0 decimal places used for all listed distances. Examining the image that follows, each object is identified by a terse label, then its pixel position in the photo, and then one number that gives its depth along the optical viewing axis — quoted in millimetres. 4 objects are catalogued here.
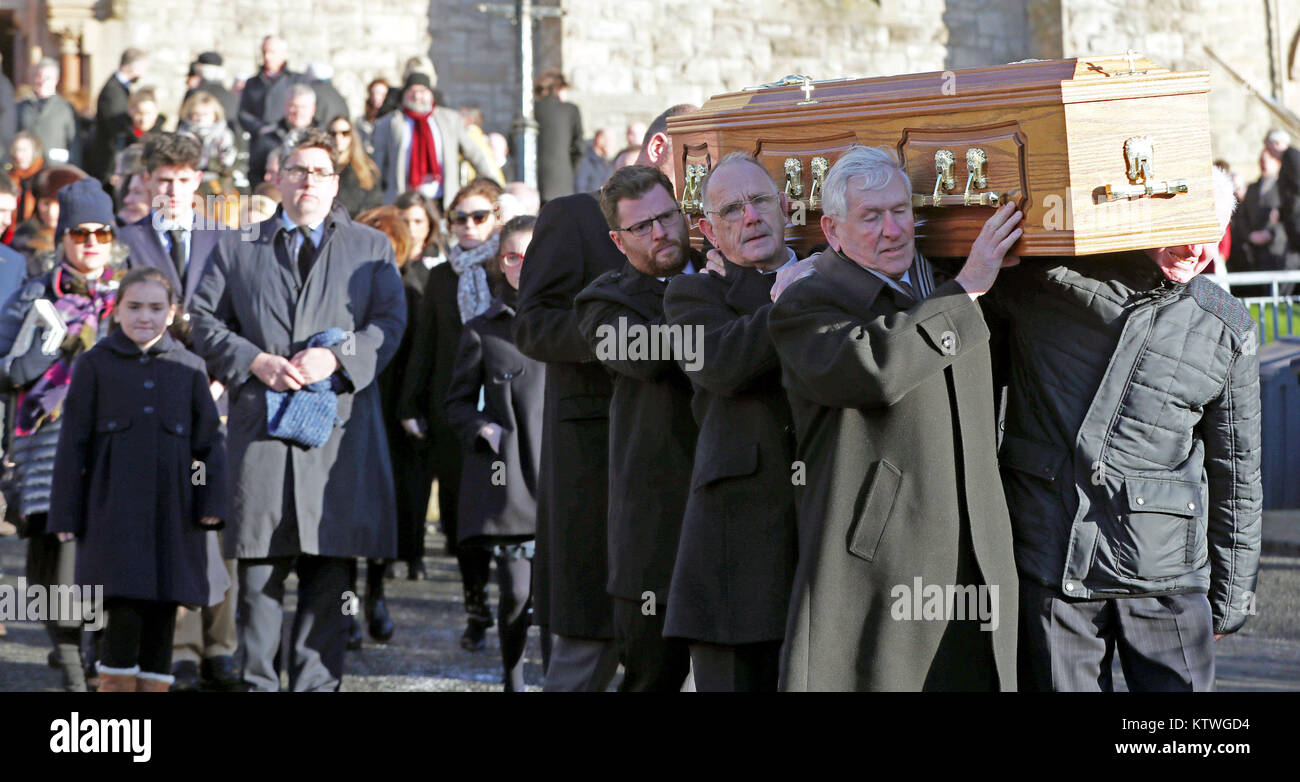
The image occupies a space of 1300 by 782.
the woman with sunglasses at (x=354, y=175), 10266
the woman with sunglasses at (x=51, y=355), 6914
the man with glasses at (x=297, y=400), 6266
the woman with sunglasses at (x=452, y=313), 7973
